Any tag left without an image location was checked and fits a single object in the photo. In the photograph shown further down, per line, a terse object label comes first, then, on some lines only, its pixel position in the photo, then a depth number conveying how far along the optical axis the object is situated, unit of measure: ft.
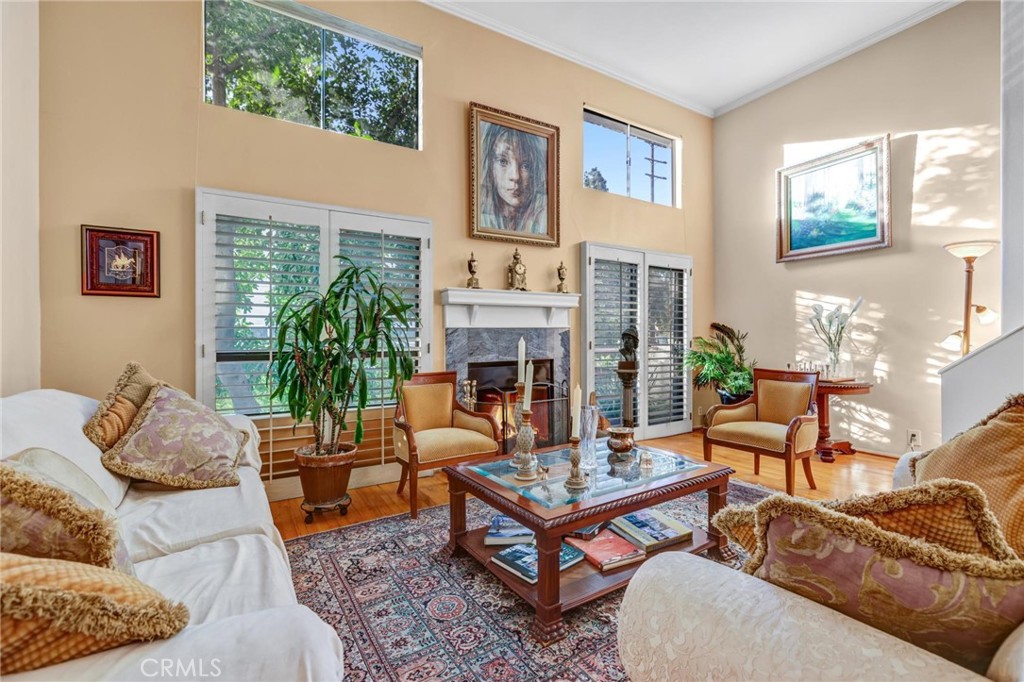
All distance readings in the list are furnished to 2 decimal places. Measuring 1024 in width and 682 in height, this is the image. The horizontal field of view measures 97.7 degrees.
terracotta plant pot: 9.00
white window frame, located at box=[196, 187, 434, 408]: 9.44
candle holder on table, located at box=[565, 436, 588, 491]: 6.39
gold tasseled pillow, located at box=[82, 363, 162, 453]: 6.47
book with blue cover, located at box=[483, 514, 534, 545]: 6.89
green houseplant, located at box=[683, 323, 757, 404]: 14.79
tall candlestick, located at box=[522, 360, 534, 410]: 6.61
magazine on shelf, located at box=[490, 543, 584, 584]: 6.00
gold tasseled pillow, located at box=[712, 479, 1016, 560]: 2.21
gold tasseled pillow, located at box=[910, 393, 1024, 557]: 2.93
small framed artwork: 8.66
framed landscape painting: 13.56
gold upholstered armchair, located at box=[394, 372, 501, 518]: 9.20
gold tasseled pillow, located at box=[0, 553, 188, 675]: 2.10
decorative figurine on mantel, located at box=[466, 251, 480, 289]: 12.66
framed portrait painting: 12.91
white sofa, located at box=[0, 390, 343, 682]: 2.42
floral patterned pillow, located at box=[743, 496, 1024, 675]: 2.12
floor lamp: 10.88
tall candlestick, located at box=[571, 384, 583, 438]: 6.32
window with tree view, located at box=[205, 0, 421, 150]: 10.25
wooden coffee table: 5.36
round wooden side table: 12.34
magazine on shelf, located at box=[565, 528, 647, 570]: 6.20
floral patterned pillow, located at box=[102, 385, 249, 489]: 6.42
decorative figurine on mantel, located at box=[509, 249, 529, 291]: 13.41
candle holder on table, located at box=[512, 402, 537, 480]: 7.00
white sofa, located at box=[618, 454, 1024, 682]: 2.10
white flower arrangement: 14.02
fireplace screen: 12.76
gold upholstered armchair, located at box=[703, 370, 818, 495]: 9.92
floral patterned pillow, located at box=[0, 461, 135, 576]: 2.59
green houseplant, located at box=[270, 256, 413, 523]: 8.98
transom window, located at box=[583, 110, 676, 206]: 15.58
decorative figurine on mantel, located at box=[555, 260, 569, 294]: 14.28
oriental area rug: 4.95
